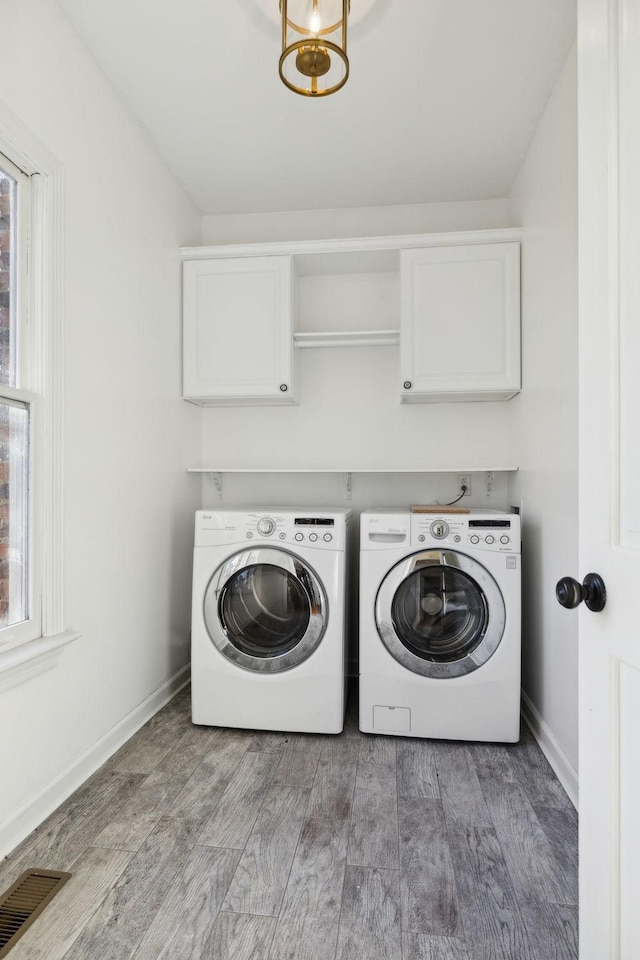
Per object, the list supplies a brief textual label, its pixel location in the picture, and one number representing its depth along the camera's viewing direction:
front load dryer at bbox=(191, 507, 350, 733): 2.26
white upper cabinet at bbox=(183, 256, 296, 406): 2.68
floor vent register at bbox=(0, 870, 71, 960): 1.25
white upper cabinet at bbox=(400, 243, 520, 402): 2.54
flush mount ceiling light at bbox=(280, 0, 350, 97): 1.45
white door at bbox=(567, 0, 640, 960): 0.82
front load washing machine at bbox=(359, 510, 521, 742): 2.19
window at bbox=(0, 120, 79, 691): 1.58
